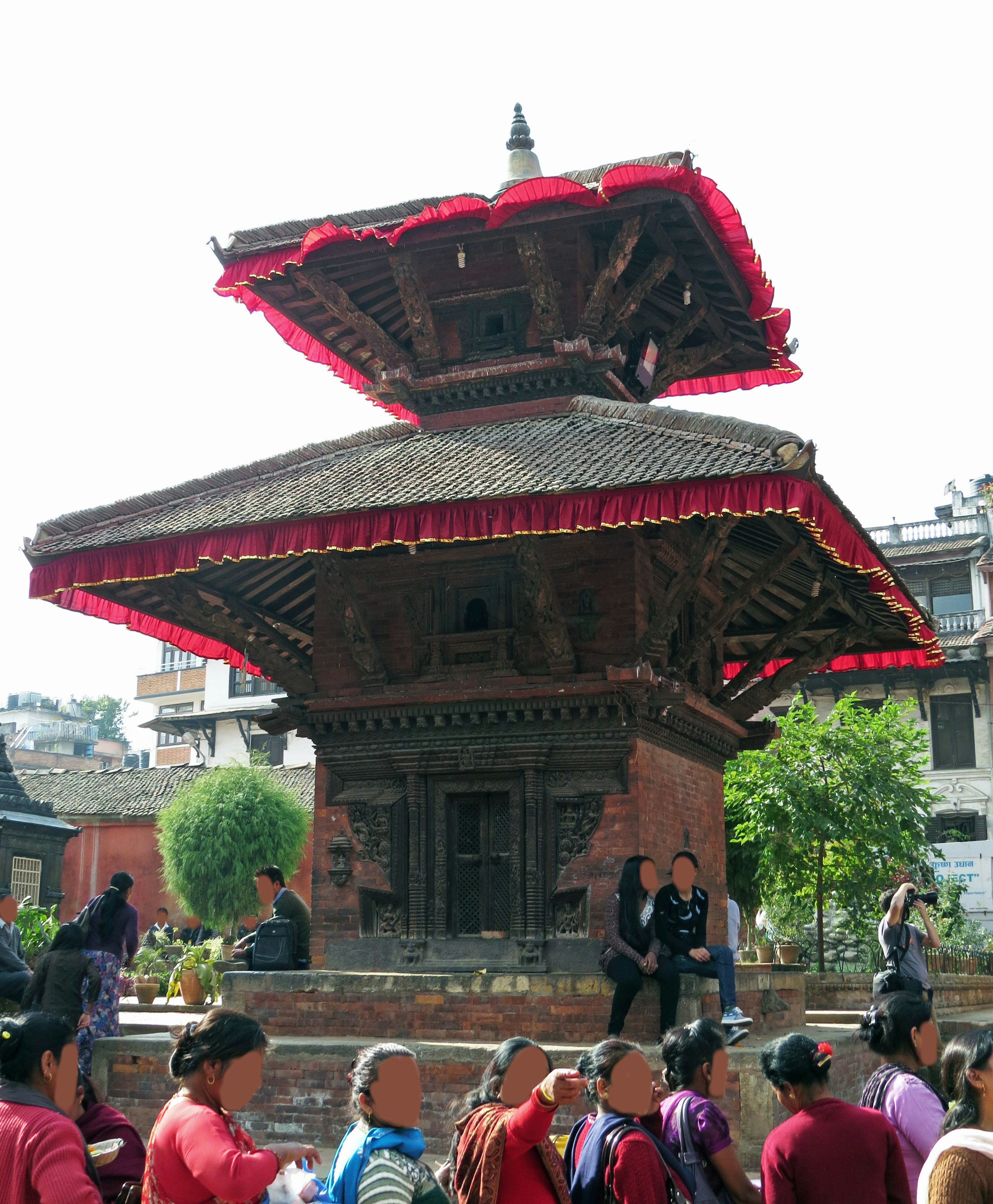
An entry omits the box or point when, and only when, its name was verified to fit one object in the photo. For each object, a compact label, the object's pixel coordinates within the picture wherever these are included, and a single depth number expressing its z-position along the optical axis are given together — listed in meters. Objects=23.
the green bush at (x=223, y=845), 34.97
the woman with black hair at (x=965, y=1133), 3.79
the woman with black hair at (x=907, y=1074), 4.92
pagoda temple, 11.94
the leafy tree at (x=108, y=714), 85.50
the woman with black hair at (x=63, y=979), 10.19
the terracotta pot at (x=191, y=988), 16.45
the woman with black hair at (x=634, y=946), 10.75
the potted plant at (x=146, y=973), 17.58
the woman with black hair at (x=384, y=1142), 4.29
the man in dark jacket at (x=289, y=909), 12.14
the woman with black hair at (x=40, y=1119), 3.96
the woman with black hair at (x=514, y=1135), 4.63
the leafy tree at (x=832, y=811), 23.50
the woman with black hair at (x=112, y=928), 10.73
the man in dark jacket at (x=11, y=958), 10.98
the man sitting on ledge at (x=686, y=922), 10.85
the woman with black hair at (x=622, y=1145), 4.66
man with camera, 10.32
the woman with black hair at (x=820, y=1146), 4.62
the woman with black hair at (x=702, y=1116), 5.05
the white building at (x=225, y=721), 51.12
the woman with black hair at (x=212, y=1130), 3.96
